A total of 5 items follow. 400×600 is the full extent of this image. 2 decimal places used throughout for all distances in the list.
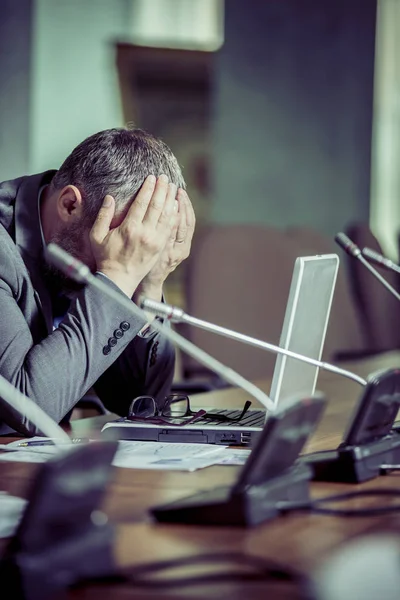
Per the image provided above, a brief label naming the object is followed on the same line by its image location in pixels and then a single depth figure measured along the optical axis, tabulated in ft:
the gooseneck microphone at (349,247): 12.74
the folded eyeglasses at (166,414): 12.38
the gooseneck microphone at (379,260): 12.58
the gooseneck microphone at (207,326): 11.00
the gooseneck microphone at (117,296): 10.93
